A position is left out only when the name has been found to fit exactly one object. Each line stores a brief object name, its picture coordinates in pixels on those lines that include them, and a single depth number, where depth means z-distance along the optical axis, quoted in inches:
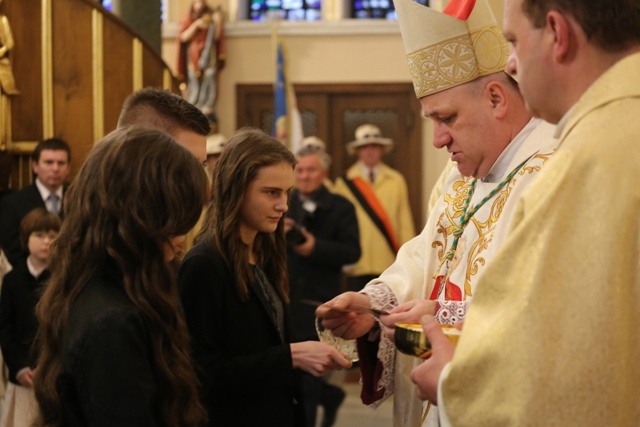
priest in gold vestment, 71.1
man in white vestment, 113.9
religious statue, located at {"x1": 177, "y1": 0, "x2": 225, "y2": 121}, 458.9
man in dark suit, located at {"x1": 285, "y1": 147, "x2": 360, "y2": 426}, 238.1
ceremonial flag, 397.1
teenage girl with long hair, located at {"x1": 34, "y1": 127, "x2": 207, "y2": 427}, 73.5
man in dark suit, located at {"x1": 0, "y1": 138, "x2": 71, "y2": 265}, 224.2
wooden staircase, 249.4
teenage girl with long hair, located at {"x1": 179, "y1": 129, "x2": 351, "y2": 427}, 115.8
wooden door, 469.7
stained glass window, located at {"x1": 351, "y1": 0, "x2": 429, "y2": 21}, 485.1
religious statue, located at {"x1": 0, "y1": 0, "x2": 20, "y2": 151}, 244.2
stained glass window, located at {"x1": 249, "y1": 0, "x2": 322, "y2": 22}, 485.4
